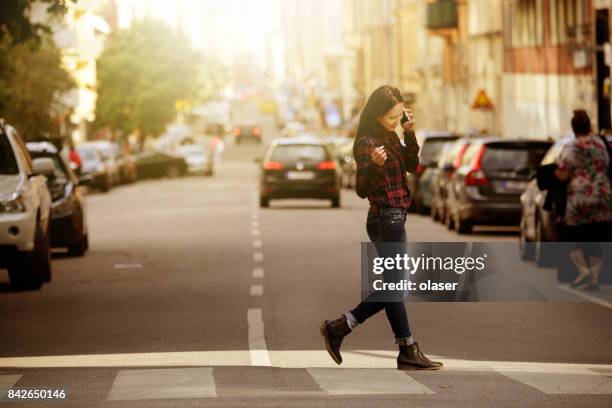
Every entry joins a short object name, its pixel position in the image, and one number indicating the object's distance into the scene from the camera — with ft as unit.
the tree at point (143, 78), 323.16
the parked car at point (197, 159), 263.08
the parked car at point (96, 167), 187.01
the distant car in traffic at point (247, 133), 509.35
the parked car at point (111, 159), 198.80
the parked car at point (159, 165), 243.19
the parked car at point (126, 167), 215.88
